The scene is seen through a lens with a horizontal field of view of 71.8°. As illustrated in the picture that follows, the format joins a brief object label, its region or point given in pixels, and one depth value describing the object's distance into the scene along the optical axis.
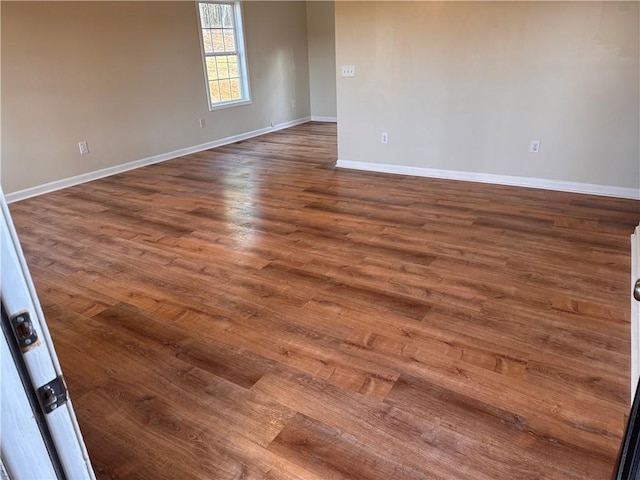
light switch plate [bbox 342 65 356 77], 4.85
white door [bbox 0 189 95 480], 0.52
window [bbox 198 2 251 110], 6.39
